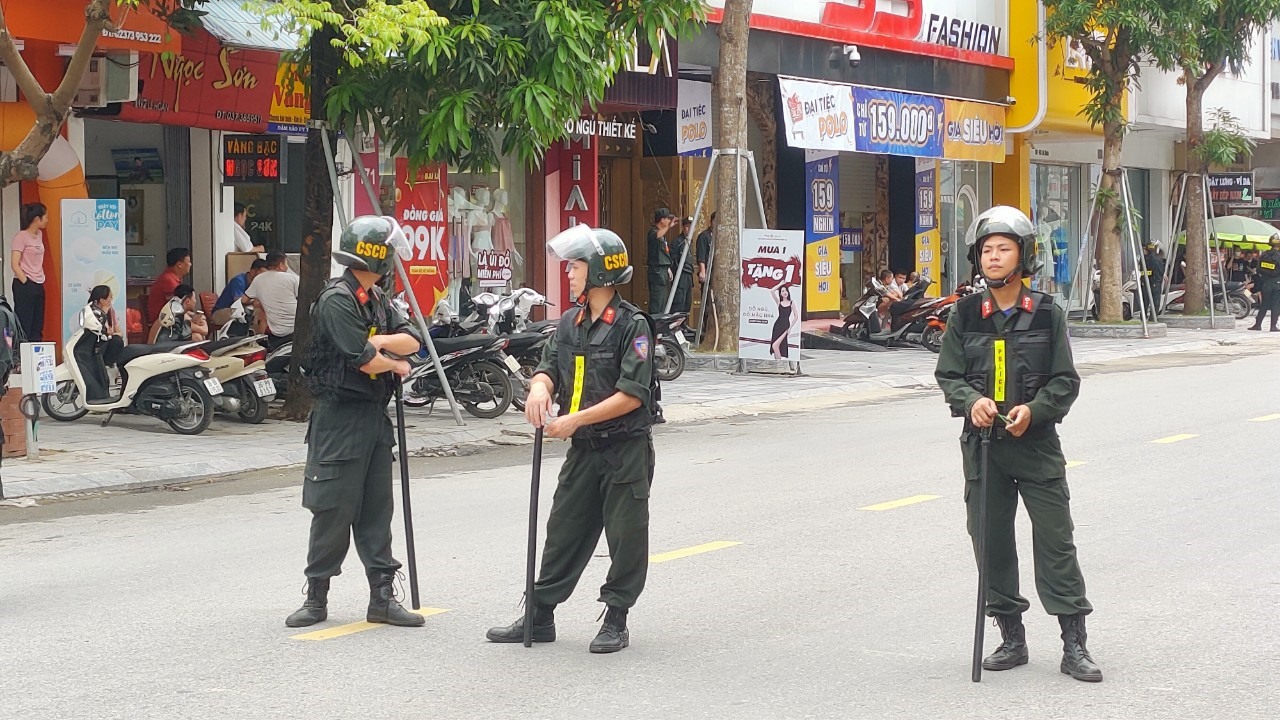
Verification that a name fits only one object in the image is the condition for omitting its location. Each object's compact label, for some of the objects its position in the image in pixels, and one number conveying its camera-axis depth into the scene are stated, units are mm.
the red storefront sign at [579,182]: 23203
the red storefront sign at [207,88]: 16750
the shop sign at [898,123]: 24906
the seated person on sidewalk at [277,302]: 15664
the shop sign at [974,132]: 27406
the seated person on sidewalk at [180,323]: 15828
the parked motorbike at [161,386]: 13836
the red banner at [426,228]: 20734
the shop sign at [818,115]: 23156
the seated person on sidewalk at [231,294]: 16984
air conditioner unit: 15609
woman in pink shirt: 15438
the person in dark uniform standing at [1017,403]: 5906
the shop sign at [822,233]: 27844
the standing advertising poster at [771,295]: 19328
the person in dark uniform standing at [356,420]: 6699
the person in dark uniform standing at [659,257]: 23438
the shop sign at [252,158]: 18281
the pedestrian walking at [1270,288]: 30000
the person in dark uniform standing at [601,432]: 6324
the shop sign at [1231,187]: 35656
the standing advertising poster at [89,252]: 15727
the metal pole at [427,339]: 14070
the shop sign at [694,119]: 23219
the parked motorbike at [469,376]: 14852
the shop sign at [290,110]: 18109
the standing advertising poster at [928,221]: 30312
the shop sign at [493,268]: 22000
